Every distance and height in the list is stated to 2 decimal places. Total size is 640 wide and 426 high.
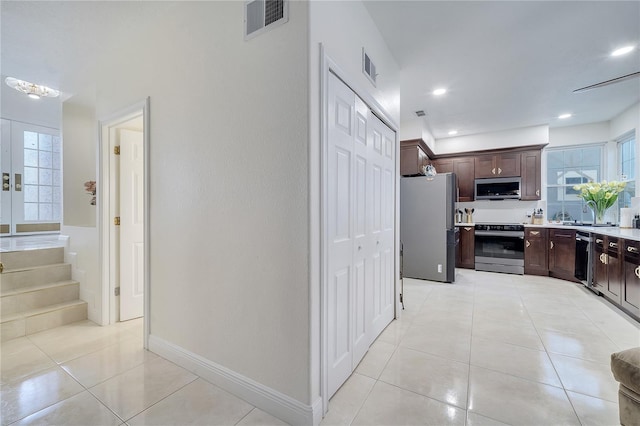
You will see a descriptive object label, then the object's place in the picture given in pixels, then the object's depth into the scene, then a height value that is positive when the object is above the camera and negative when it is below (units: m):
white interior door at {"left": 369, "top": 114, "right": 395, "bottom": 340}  2.47 -0.10
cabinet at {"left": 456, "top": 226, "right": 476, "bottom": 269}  5.38 -0.75
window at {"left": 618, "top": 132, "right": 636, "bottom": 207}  4.37 +0.78
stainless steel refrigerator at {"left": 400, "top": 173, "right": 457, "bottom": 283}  4.43 -0.26
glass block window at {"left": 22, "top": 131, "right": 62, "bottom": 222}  5.06 +0.63
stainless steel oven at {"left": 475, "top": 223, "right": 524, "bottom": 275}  5.02 -0.69
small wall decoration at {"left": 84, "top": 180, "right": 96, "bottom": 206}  3.29 +0.27
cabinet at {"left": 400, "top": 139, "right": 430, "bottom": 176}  4.98 +1.00
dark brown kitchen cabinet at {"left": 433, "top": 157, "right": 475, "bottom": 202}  5.81 +0.84
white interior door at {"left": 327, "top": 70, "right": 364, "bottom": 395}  1.70 -0.14
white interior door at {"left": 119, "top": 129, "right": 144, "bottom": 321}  2.97 -0.15
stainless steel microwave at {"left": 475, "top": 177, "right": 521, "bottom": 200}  5.43 +0.47
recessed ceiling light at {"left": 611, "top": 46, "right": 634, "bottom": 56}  2.77 +1.68
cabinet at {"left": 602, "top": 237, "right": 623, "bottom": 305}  3.26 -0.73
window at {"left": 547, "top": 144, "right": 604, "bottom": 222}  5.15 +0.70
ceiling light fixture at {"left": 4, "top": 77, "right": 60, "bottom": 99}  3.05 +1.43
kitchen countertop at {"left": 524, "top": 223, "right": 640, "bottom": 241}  3.08 -0.26
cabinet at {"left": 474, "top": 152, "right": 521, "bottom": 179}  5.46 +0.96
